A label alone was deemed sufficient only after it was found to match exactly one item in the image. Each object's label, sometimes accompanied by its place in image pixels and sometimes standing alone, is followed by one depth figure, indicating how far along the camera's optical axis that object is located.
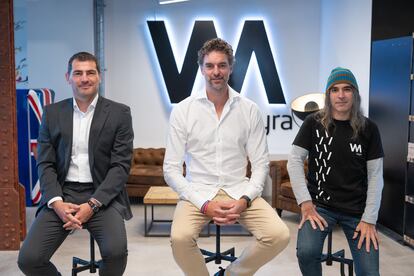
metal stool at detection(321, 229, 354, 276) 2.85
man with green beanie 2.48
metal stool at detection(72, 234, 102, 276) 2.75
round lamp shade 5.29
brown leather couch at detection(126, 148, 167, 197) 5.73
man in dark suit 2.48
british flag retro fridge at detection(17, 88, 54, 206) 5.40
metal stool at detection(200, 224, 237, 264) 2.88
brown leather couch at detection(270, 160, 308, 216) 5.05
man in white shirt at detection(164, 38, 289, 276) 2.51
